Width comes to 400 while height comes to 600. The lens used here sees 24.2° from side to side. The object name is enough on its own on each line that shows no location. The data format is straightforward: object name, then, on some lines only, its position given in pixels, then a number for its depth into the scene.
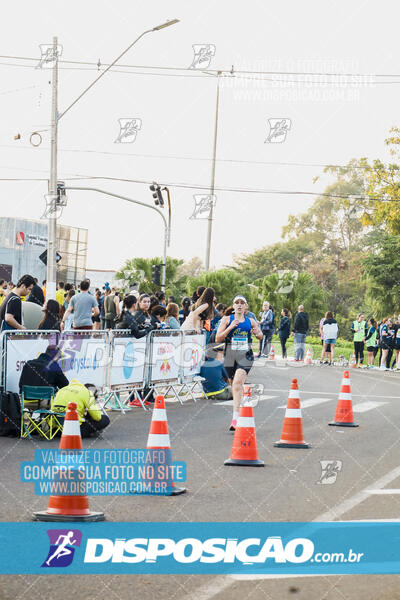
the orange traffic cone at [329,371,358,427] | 13.60
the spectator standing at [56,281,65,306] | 25.89
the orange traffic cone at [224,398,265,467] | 9.67
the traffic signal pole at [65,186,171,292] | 31.57
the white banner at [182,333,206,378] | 17.52
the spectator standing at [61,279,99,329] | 18.67
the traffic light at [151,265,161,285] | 37.88
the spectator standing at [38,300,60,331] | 13.54
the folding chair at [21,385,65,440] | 11.53
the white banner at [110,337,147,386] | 14.88
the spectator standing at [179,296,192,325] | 21.01
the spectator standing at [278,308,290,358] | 31.53
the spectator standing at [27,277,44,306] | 19.12
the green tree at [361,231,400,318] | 48.34
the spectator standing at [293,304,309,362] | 30.28
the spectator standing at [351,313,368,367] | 29.36
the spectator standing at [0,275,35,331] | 14.05
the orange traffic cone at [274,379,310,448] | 11.17
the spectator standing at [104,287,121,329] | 23.20
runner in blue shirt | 12.36
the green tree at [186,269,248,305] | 50.81
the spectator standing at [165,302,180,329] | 18.48
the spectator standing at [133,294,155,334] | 15.64
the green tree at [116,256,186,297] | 53.78
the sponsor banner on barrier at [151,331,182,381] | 16.27
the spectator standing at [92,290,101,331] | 24.00
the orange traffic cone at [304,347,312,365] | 30.73
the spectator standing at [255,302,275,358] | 31.47
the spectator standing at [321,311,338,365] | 29.50
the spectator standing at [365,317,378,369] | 29.59
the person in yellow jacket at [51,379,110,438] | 11.37
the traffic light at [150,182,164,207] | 36.12
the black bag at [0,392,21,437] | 11.69
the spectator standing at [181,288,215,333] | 17.39
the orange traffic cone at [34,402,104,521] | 6.64
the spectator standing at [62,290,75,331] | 20.72
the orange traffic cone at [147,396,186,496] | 8.05
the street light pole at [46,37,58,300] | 26.14
